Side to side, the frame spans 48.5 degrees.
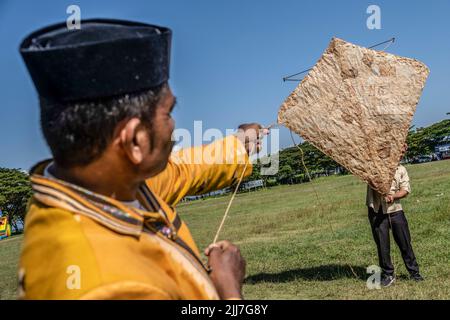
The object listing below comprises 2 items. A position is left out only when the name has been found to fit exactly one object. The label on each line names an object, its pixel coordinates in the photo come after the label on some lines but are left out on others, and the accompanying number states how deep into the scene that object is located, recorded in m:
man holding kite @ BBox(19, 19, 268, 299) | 1.22
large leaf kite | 5.27
